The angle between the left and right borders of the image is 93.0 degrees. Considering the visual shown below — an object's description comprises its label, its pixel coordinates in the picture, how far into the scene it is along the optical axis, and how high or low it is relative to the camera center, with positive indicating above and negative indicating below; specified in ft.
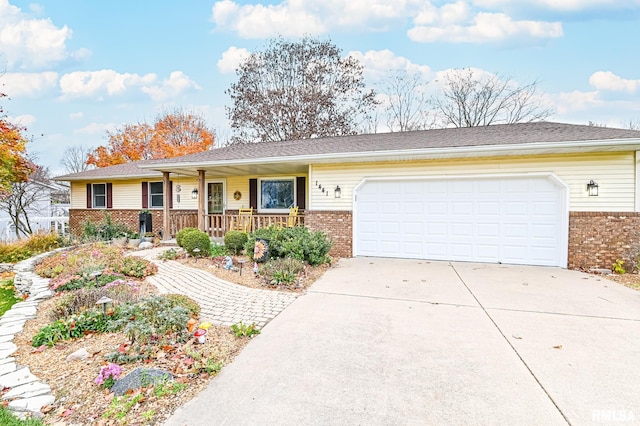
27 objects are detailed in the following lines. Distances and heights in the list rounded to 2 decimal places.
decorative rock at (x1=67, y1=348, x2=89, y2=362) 9.69 -4.91
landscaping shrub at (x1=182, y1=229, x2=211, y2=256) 24.76 -3.29
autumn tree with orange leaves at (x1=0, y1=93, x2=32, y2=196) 31.41 +4.99
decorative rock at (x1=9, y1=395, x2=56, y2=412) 7.46 -5.04
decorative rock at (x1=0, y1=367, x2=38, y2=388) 8.42 -5.04
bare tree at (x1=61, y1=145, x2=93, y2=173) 86.94 +12.89
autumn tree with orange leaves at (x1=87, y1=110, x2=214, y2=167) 68.85 +14.75
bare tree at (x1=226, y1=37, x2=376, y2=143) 58.39 +22.13
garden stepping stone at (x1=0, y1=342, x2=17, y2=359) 10.21 -5.09
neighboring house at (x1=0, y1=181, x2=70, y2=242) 45.06 -1.39
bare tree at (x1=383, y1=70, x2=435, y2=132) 56.75 +19.50
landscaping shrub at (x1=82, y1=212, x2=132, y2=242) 34.65 -3.26
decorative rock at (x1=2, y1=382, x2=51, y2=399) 7.93 -5.03
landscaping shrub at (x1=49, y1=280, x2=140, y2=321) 13.01 -4.39
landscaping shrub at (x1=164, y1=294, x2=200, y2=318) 12.72 -4.32
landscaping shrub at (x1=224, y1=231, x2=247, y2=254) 26.30 -3.27
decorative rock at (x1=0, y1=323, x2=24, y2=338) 11.89 -5.10
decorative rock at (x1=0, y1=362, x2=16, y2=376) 9.12 -5.06
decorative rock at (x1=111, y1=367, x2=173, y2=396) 7.93 -4.70
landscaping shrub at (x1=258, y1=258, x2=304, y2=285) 17.88 -4.17
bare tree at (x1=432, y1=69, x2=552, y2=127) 50.49 +18.14
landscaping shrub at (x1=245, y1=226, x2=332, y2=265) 21.74 -2.99
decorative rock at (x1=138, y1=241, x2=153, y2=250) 32.01 -4.52
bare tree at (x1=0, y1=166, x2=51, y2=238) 44.83 -0.06
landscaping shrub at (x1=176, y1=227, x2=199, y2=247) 25.90 -2.65
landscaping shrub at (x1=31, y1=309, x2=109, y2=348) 11.02 -4.73
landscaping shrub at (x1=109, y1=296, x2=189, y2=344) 10.13 -4.23
